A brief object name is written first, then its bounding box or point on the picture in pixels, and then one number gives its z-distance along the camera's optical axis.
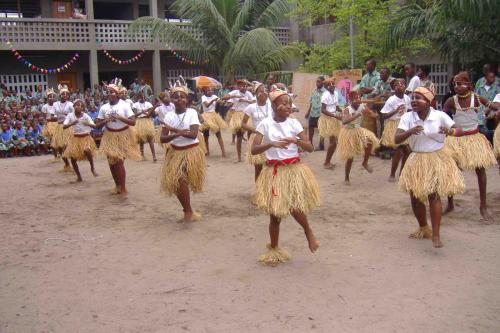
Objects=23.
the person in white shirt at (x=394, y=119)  7.61
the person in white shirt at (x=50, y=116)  10.34
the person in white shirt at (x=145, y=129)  10.88
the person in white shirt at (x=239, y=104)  10.55
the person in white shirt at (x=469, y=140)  5.60
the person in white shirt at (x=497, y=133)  6.02
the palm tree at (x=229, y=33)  17.08
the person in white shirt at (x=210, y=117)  10.95
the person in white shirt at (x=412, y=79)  8.71
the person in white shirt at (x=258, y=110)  7.25
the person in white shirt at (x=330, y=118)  9.13
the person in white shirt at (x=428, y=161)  4.74
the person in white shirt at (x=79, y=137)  8.53
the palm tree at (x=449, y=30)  8.91
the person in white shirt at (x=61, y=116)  9.68
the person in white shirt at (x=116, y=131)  7.37
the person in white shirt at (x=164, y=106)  9.84
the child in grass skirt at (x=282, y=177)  4.45
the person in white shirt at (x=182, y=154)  5.85
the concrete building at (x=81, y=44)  18.48
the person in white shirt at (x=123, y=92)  7.72
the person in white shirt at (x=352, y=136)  7.75
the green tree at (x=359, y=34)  11.91
